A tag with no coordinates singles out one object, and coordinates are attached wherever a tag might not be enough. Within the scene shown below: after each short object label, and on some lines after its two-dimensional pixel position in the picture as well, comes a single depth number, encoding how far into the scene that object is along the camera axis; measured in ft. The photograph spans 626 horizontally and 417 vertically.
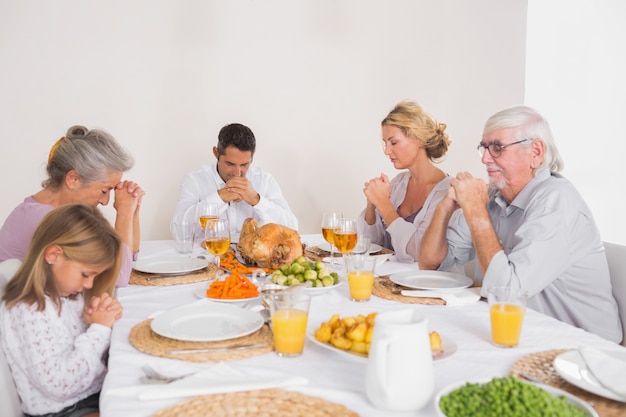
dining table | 3.15
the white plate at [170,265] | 6.19
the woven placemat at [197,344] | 3.68
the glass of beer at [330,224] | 6.39
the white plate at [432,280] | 5.52
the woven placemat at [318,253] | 7.17
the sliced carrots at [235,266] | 5.71
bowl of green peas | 2.52
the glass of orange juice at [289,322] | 3.70
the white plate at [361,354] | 3.51
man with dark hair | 9.27
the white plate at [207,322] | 3.99
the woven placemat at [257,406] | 2.92
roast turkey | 5.98
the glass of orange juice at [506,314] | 3.92
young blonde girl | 4.25
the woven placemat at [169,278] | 5.81
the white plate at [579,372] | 3.11
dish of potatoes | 3.58
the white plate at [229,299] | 4.95
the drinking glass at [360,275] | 5.05
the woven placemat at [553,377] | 3.03
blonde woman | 8.36
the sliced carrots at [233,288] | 5.07
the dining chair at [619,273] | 5.81
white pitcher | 2.85
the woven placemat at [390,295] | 5.08
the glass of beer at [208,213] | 7.23
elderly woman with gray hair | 6.07
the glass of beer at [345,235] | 6.11
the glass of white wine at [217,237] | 5.69
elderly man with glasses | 5.41
